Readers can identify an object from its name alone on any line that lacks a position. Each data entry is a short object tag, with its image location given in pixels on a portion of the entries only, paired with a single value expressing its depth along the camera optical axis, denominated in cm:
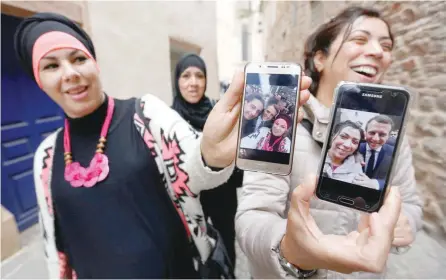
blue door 158
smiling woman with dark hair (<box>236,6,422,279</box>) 32
